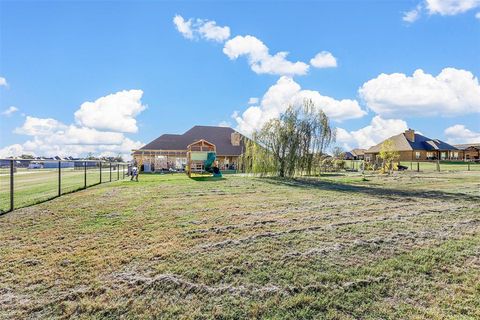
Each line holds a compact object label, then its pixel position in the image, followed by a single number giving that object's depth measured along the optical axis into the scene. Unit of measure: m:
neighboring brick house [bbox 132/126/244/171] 32.22
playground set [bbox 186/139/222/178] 21.83
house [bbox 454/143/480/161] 50.17
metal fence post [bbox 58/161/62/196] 9.15
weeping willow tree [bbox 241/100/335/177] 17.81
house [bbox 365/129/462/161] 45.67
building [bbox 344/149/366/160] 71.25
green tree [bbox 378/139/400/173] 25.44
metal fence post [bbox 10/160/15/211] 6.82
